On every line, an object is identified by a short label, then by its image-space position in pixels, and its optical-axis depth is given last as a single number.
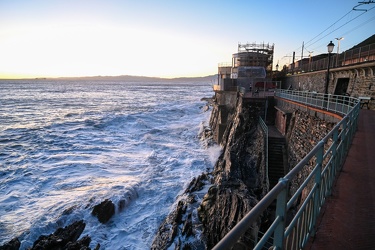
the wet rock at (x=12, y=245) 9.63
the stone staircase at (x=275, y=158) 14.11
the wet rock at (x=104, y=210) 11.92
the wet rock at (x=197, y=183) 14.38
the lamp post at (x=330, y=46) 13.57
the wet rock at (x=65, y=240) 9.48
